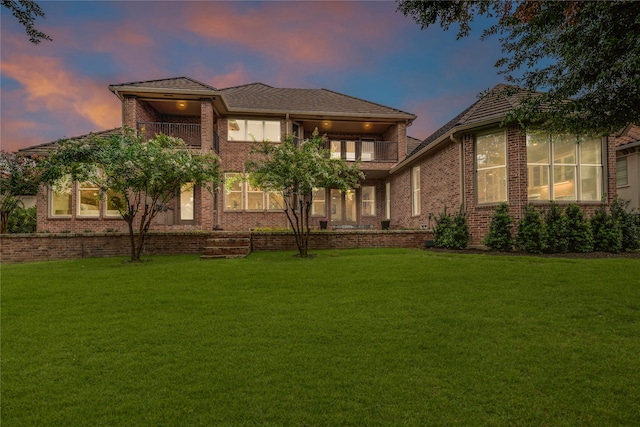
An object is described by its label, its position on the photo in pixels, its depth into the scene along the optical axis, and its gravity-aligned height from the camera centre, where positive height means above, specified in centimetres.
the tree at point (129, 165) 907 +156
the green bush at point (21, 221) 1518 -8
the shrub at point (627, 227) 1004 -36
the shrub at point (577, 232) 985 -50
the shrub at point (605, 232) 985 -51
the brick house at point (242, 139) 1496 +448
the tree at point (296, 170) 961 +148
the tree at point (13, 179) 1327 +171
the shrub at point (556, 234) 984 -56
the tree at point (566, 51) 449 +267
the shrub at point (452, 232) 1142 -55
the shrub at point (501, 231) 1035 -48
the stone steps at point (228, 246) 1035 -94
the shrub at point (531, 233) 984 -52
